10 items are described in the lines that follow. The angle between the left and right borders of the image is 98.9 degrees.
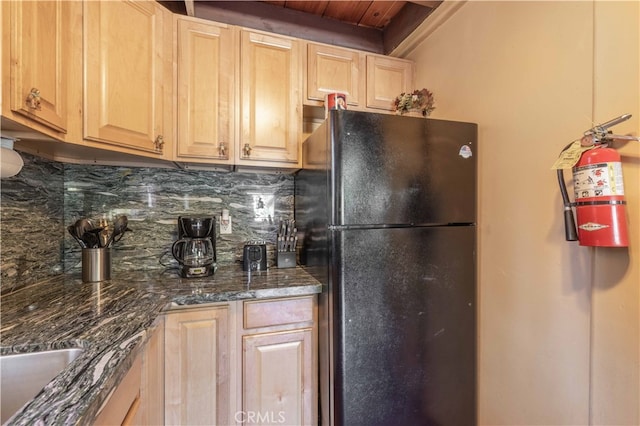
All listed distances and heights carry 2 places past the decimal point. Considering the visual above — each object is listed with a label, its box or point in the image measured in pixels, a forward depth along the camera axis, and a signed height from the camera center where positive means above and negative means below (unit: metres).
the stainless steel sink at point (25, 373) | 0.74 -0.45
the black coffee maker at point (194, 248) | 1.46 -0.19
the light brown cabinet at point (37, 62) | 0.80 +0.49
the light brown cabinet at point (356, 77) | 1.62 +0.85
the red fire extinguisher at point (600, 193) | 0.82 +0.06
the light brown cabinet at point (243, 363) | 1.17 -0.68
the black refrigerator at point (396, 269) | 1.18 -0.26
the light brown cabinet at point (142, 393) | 0.68 -0.56
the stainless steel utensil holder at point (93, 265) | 1.37 -0.26
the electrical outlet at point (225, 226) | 1.75 -0.09
